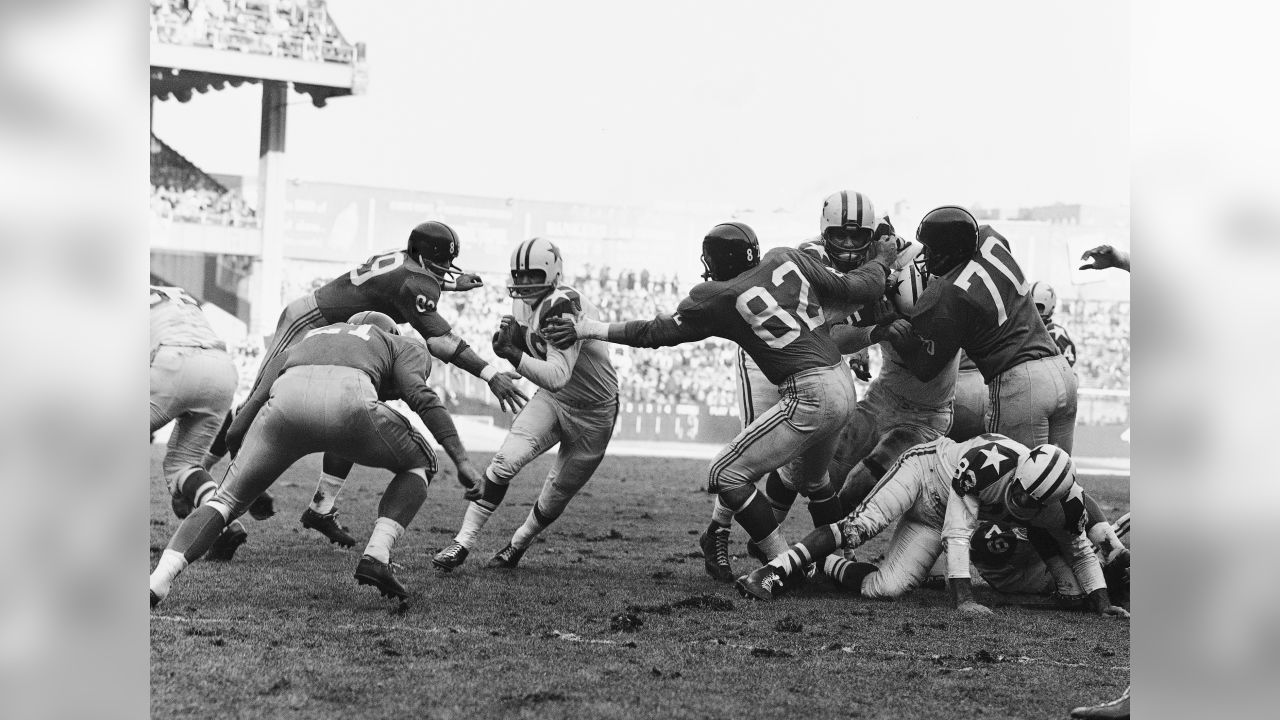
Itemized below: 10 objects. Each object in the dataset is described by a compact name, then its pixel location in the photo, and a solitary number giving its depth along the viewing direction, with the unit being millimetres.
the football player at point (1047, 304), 16764
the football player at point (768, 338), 11922
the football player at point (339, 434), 9977
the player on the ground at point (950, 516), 10859
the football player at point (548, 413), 13477
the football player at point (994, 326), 12367
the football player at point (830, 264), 13445
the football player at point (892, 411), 14102
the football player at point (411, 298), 11773
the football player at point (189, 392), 13641
